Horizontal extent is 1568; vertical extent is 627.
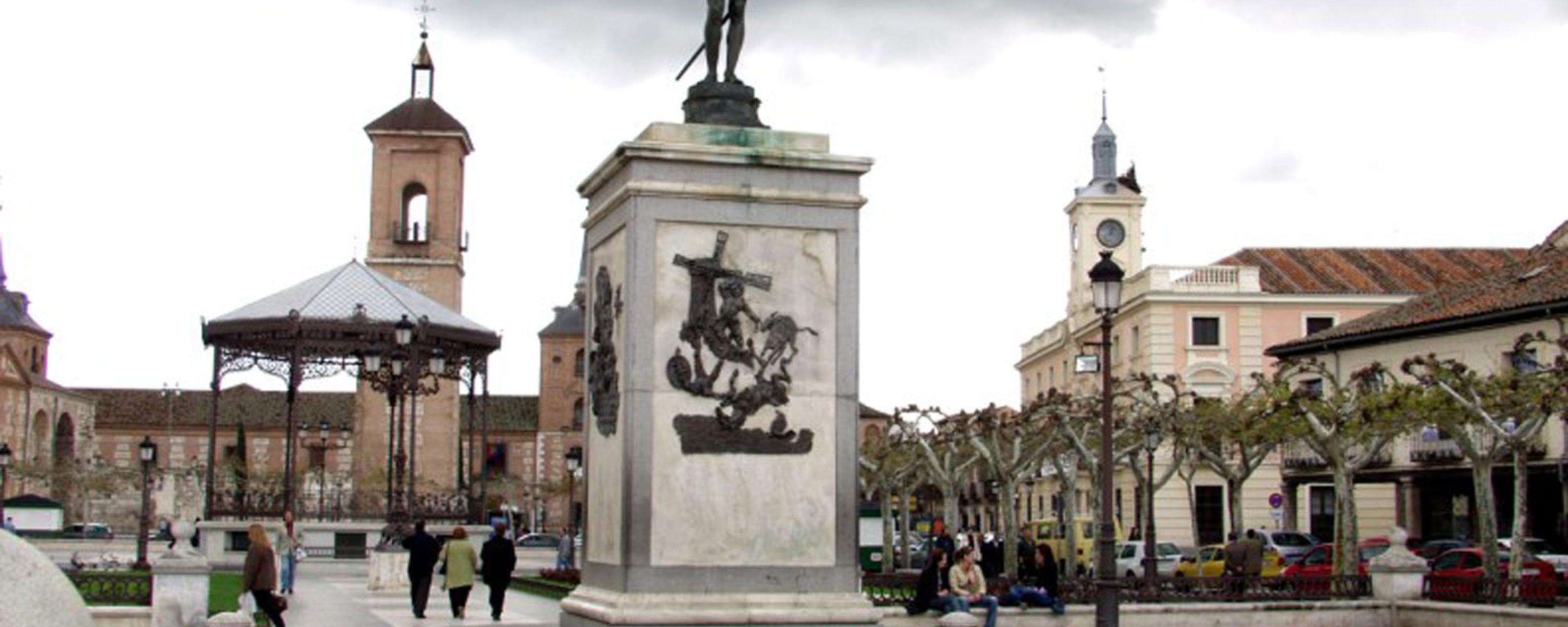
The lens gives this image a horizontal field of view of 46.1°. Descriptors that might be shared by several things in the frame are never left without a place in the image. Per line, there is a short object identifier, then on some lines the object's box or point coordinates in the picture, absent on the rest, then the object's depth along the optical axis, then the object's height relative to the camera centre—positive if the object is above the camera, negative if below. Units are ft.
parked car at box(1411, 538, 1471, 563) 124.26 -2.78
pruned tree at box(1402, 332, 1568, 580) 87.86 +5.23
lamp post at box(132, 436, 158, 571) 128.26 +1.05
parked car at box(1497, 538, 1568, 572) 105.29 -2.87
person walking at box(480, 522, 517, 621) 67.87 -2.47
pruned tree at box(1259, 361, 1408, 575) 96.48 +4.97
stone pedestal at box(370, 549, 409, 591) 94.07 -3.59
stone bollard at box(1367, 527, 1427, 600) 75.51 -2.77
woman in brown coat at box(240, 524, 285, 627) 57.82 -2.45
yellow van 155.22 -3.05
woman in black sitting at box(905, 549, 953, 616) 62.28 -3.08
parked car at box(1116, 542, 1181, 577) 139.64 -4.16
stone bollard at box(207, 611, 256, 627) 53.83 -3.60
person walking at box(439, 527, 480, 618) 68.74 -2.55
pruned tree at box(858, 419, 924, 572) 153.89 +3.49
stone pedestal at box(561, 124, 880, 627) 40.11 +2.62
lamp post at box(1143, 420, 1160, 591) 91.20 -1.16
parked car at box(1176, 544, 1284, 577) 124.16 -4.11
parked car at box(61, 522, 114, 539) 213.87 -4.35
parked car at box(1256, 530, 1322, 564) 134.51 -2.83
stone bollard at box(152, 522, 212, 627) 61.72 -3.04
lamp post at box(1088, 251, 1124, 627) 63.26 +4.96
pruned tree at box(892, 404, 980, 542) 147.02 +4.22
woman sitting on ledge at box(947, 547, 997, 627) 63.72 -2.65
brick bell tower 264.93 +40.75
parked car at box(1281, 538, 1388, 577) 116.47 -3.37
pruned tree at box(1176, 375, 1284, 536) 132.46 +4.96
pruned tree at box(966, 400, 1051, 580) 130.62 +4.63
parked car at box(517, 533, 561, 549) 187.83 -4.28
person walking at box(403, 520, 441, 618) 69.05 -2.60
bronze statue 43.68 +11.11
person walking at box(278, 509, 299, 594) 88.48 -2.52
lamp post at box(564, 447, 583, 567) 145.18 +3.02
